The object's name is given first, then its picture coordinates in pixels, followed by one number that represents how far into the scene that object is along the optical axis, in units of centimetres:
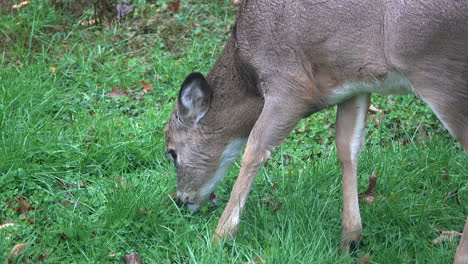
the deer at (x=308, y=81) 804
